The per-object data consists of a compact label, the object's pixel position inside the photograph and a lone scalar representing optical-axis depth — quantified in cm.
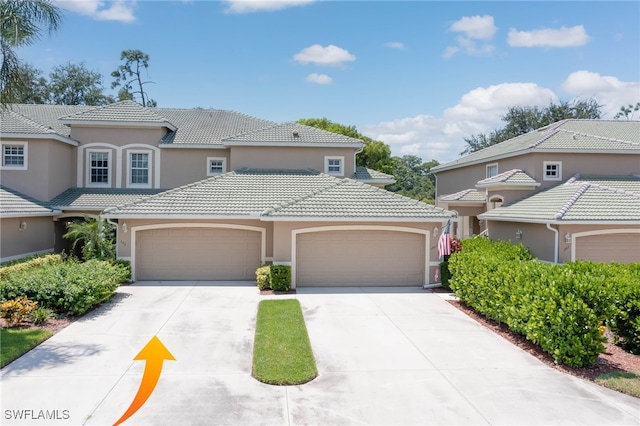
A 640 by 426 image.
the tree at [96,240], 1636
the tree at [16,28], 1059
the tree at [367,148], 4703
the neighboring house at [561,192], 1683
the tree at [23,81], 1126
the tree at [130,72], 4553
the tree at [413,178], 5794
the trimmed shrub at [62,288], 1091
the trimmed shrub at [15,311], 1004
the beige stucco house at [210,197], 1546
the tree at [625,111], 5075
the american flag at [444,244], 1495
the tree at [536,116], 4628
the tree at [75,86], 4081
